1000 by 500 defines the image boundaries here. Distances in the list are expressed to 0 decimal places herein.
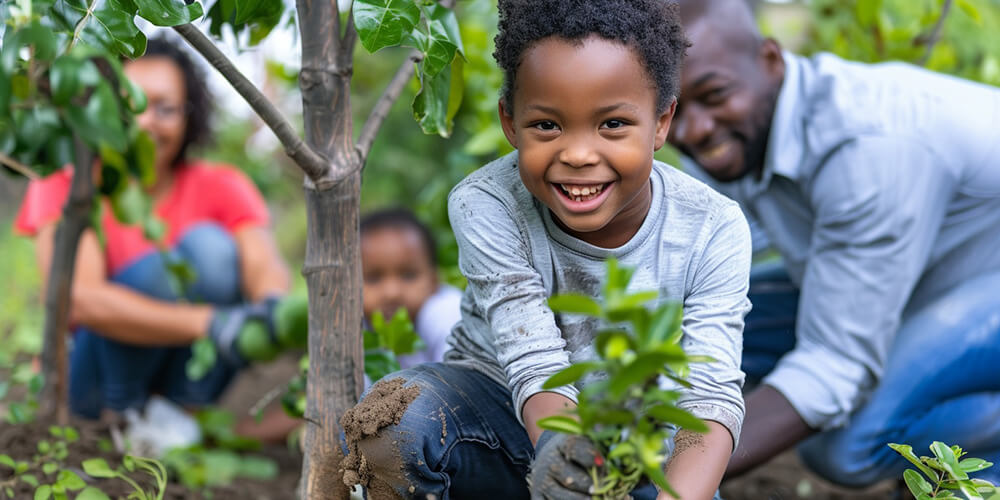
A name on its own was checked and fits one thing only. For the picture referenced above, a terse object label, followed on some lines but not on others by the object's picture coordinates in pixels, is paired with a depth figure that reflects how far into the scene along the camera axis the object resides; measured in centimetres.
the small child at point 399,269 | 280
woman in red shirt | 274
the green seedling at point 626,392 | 90
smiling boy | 122
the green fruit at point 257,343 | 259
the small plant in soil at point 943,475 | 131
